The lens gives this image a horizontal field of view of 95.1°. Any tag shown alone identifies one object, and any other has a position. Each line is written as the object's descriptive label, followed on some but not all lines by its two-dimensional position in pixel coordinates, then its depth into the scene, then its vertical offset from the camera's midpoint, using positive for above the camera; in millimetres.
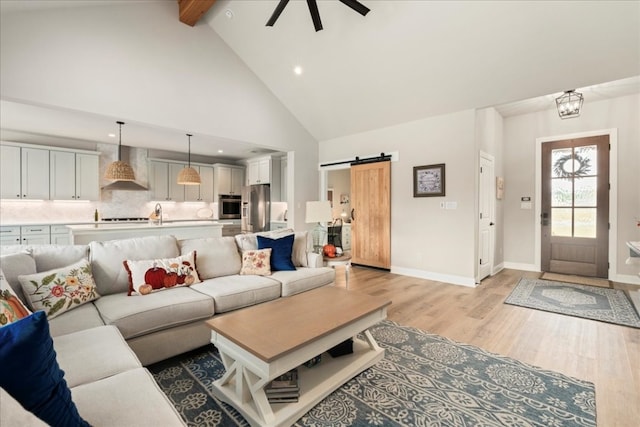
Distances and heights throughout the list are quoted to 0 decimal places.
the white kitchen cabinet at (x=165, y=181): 6656 +655
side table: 3691 -644
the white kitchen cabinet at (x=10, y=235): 4703 -419
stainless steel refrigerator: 6766 +50
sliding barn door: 5293 -69
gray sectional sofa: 1130 -726
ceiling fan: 2768 +1971
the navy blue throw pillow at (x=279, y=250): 3287 -462
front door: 4773 +86
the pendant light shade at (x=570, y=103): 4180 +1564
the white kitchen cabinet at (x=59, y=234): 5102 -435
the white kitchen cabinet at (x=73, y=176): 5418 +651
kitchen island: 3629 -307
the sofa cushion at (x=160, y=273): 2420 -552
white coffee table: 1574 -800
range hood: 6100 +527
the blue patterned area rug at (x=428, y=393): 1674 -1181
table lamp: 4047 -24
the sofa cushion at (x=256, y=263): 3100 -568
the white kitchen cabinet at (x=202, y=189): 7164 +526
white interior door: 4625 -85
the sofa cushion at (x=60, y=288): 1934 -552
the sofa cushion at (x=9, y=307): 1329 -468
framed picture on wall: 4617 +491
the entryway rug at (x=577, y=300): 3186 -1123
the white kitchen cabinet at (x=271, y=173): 6738 +860
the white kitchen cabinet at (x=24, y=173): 4957 +641
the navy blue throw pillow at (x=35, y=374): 806 -473
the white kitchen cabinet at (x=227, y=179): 7527 +802
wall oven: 7473 +102
